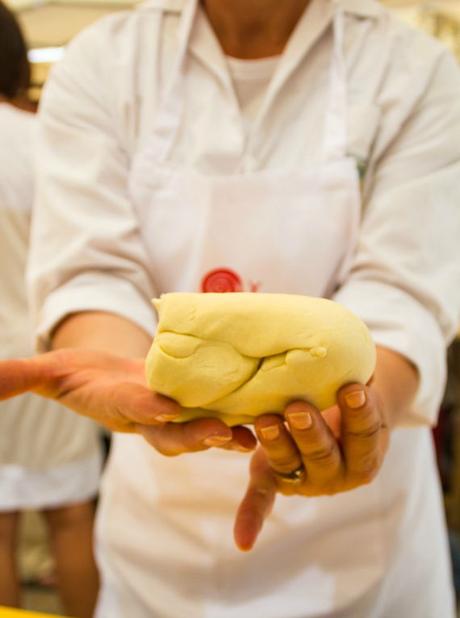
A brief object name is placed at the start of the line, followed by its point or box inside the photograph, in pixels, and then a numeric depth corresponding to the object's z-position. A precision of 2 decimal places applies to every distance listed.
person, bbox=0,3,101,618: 1.78
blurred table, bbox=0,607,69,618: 0.75
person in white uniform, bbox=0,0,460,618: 0.98
